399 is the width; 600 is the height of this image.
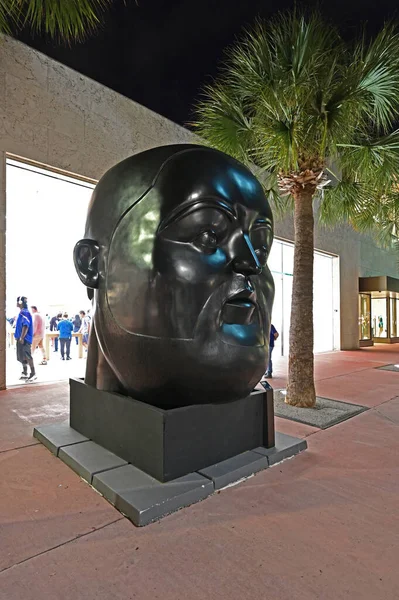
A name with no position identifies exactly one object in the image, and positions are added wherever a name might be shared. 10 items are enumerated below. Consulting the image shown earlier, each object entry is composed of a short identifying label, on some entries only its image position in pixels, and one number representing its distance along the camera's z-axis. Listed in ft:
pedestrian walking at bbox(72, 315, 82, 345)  37.63
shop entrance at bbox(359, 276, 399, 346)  54.49
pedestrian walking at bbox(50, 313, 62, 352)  36.98
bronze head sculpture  9.25
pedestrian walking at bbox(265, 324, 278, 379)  26.72
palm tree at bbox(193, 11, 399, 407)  16.22
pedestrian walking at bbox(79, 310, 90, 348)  37.04
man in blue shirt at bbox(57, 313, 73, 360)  33.35
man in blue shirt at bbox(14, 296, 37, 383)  23.97
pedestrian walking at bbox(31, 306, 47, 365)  27.81
